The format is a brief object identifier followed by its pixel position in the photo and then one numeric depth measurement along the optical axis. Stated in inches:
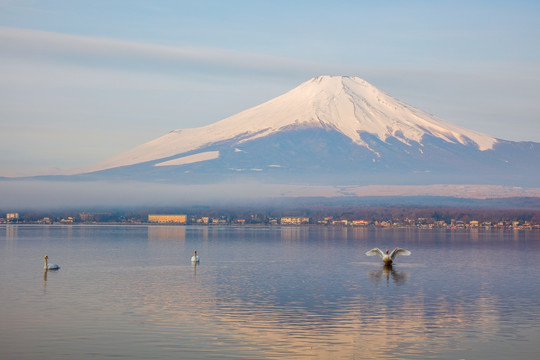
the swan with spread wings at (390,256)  2362.2
